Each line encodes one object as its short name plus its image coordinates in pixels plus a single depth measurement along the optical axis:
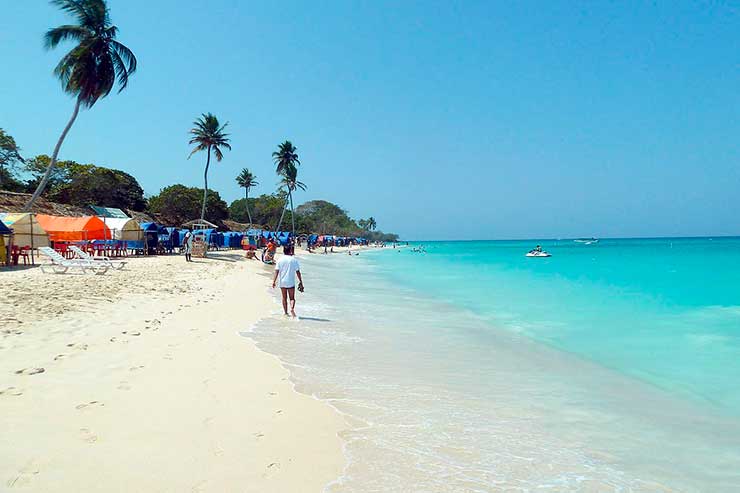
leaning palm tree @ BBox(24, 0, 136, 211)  21.81
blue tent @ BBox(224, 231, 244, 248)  36.09
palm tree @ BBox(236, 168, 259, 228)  60.75
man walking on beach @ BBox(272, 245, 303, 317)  8.26
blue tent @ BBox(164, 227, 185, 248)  26.48
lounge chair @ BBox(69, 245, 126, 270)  13.22
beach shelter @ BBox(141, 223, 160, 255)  23.36
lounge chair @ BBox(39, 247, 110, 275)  12.30
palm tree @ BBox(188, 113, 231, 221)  35.66
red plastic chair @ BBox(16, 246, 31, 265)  14.64
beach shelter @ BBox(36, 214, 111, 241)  20.20
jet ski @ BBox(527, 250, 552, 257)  51.69
